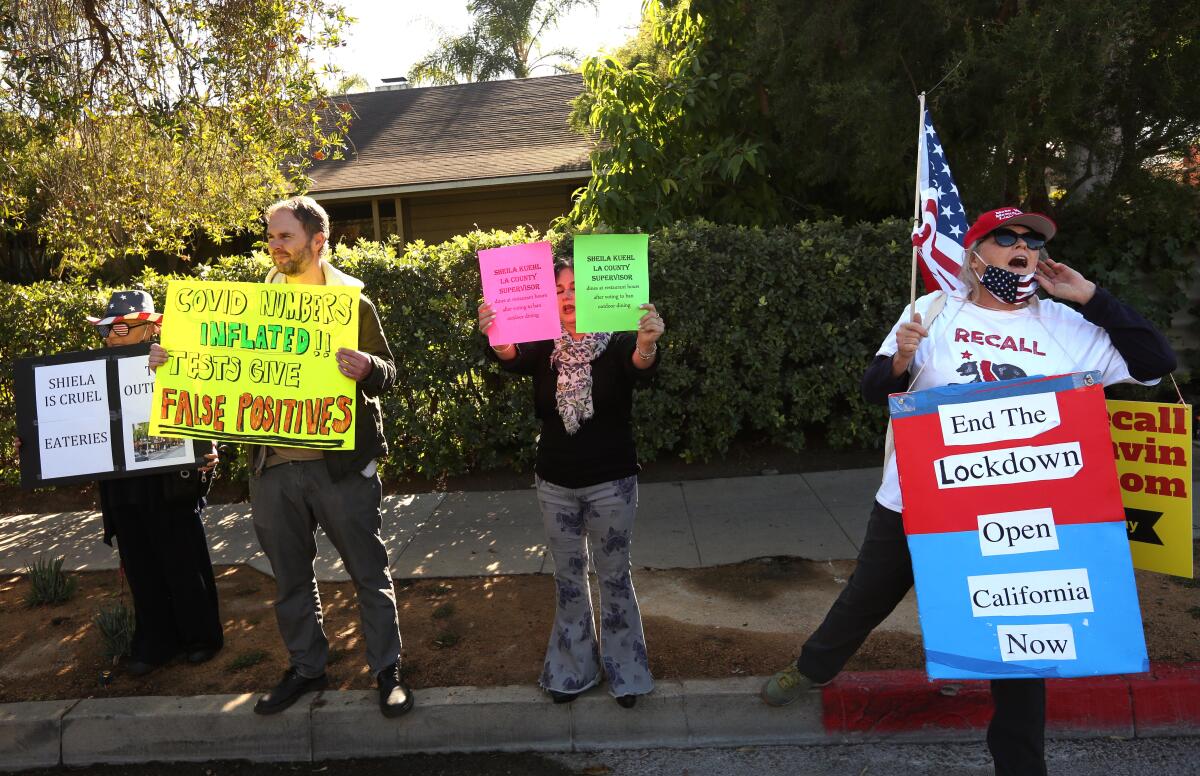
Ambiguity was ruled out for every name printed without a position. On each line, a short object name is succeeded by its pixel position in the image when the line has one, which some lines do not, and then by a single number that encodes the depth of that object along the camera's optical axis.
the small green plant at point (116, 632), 4.41
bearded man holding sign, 3.68
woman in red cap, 2.94
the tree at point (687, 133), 8.23
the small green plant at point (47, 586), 5.21
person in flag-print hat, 4.22
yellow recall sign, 3.06
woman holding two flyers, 3.62
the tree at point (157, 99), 6.48
